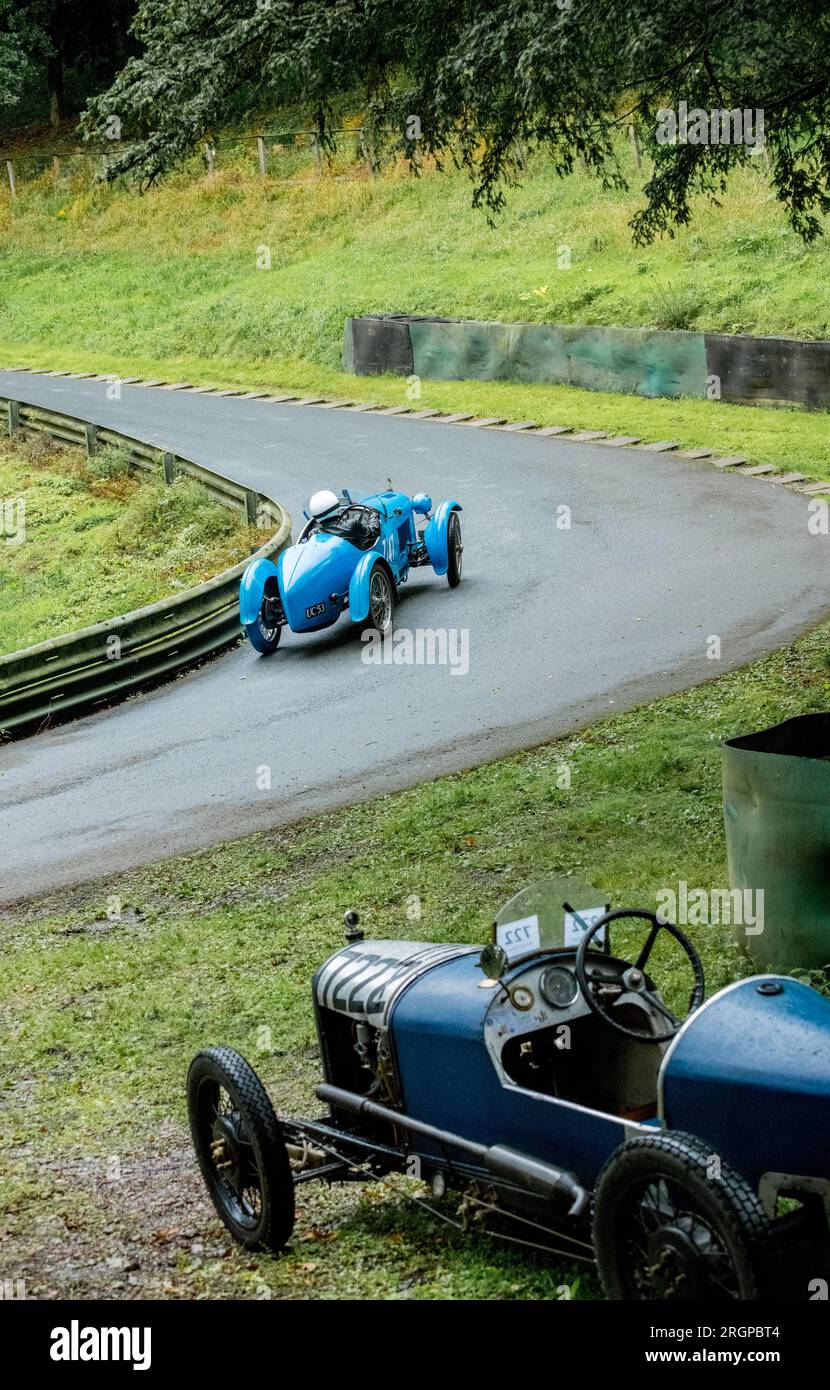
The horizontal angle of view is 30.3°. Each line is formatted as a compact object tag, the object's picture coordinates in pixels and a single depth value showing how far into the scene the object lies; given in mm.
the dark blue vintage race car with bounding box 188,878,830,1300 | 4516
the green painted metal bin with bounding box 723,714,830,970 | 7355
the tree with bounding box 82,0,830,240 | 10727
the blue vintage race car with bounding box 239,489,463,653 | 16359
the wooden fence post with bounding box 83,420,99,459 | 27891
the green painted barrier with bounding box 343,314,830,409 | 24984
